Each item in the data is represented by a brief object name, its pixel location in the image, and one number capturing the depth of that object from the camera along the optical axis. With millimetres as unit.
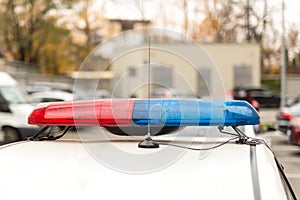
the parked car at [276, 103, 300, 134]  13152
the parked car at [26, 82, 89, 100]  23572
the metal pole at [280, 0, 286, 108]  20141
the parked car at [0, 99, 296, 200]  1494
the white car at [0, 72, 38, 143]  12002
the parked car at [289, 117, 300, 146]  10812
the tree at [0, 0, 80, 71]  35219
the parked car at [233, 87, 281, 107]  31781
